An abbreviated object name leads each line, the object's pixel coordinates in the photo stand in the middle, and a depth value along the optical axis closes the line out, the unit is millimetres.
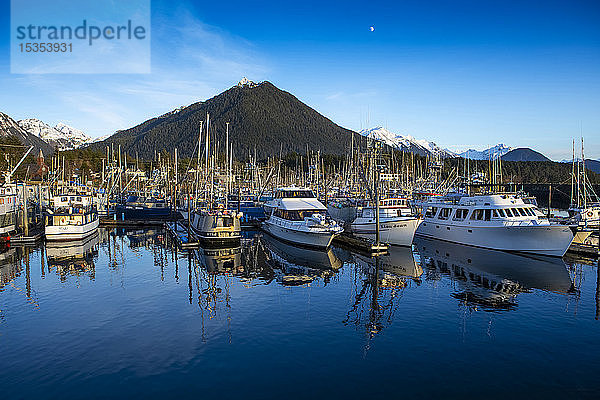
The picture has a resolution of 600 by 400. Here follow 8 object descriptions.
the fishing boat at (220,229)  46094
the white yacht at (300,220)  43844
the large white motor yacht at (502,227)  38781
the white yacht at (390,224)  44562
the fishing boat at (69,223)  49906
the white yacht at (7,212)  47912
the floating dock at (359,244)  41594
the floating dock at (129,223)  70625
